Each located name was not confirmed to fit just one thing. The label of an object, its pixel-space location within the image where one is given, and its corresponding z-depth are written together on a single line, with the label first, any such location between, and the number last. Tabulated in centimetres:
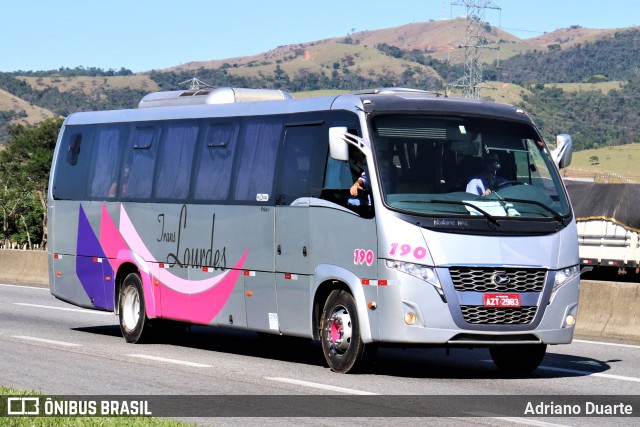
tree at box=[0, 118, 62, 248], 8462
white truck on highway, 3375
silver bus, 1283
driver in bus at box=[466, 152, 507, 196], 1327
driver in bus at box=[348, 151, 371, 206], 1330
